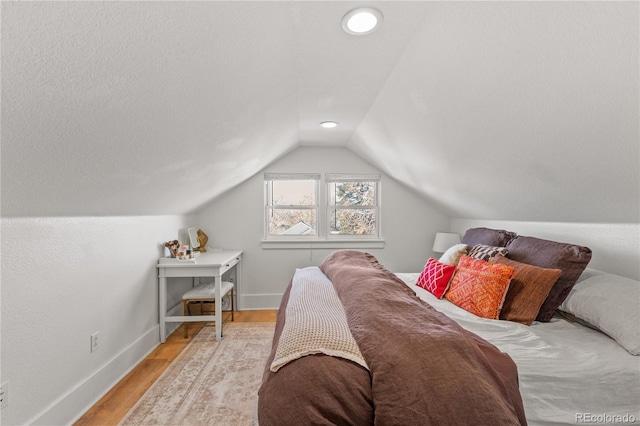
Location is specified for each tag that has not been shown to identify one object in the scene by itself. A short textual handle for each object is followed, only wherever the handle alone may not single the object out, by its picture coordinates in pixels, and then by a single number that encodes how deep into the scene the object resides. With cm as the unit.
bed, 110
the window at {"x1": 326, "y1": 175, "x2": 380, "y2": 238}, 441
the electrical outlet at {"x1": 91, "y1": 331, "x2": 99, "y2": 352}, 216
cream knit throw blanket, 124
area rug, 195
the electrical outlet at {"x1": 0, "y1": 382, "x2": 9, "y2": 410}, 151
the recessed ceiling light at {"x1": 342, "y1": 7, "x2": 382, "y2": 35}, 142
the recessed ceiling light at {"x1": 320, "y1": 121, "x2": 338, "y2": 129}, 312
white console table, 312
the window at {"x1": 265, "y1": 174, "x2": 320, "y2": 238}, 436
